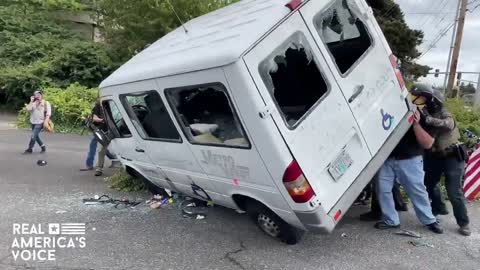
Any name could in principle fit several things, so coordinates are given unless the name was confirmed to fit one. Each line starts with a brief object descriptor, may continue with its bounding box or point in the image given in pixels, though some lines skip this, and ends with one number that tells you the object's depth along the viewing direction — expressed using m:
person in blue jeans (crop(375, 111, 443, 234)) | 4.93
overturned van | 3.77
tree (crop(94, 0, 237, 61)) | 17.08
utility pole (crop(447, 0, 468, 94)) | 18.36
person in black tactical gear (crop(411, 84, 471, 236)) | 4.88
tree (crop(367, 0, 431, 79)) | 25.77
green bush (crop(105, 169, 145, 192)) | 7.31
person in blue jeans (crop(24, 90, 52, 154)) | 10.54
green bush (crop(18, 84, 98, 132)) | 15.52
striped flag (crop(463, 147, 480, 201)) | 6.59
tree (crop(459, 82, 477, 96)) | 28.17
